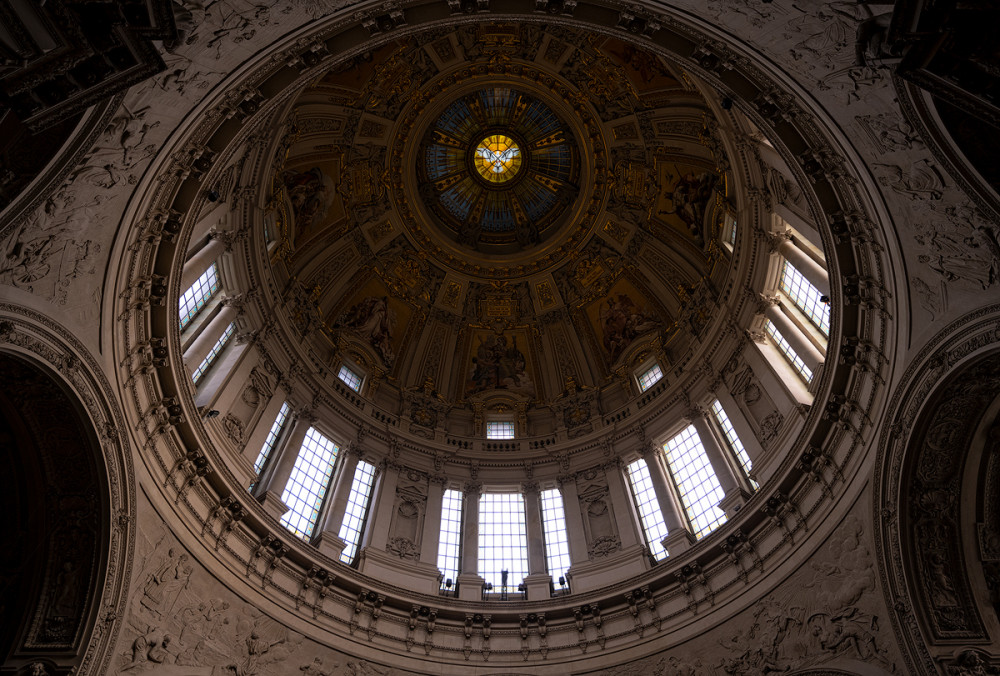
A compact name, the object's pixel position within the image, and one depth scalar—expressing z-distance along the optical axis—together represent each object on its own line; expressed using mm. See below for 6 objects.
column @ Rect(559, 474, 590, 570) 23594
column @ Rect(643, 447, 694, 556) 21453
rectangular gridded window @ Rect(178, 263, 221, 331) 20641
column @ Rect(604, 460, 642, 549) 23227
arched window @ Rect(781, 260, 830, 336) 20594
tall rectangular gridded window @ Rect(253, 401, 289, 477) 22205
